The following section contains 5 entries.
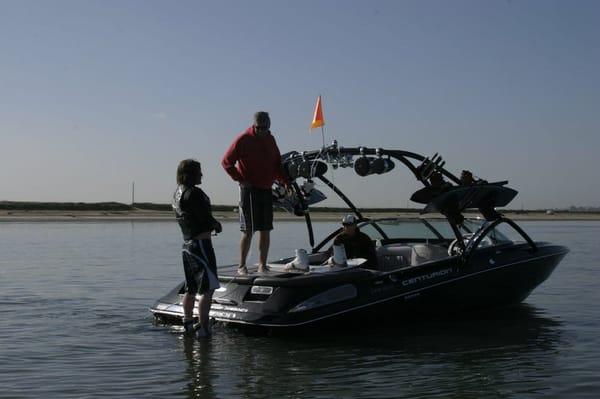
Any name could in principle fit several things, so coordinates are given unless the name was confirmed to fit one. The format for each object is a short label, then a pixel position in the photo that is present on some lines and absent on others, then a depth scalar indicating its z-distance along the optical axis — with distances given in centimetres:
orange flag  1027
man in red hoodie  872
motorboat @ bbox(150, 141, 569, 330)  813
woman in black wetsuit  771
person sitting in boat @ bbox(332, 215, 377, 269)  946
